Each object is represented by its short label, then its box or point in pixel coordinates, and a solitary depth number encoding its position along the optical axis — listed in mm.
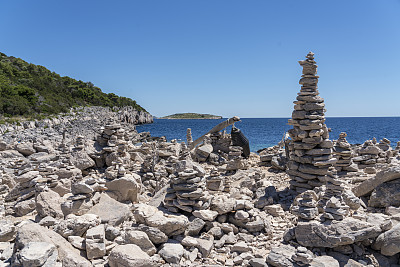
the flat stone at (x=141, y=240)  5434
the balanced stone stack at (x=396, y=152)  14141
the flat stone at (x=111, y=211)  6757
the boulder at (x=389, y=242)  5324
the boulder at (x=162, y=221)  6008
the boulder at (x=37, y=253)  4141
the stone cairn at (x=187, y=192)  7062
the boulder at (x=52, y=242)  4570
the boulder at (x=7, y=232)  5625
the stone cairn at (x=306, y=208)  6480
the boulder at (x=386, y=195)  7391
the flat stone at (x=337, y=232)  5504
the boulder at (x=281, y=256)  5102
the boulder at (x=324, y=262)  5047
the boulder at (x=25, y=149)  16281
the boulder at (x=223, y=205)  7062
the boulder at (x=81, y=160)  11953
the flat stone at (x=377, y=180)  7629
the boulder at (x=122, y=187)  8672
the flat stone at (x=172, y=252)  5328
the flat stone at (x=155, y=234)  5738
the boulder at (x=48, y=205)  7098
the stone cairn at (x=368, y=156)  12680
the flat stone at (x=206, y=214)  6730
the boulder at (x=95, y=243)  5070
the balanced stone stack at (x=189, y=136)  22850
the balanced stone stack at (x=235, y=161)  14055
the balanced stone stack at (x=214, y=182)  10484
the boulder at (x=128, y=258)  4711
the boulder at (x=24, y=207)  7906
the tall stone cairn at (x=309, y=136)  9422
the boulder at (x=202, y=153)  17375
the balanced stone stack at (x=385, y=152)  12711
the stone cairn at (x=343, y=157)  11164
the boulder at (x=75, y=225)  5539
